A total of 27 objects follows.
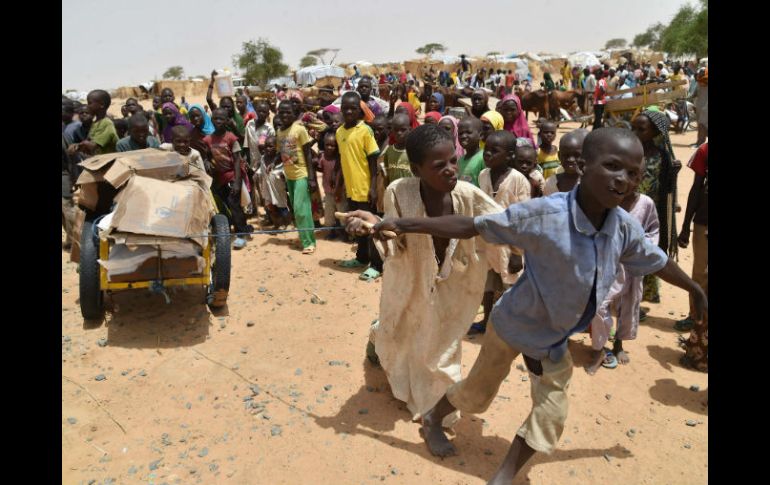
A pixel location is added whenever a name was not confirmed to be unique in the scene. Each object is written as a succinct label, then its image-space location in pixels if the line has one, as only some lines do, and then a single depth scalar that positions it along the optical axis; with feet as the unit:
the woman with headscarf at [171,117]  24.01
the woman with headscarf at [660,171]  13.79
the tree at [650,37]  228.02
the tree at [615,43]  285.43
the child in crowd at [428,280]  9.27
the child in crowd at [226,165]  21.75
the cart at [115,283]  14.33
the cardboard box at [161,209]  13.17
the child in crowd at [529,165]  15.07
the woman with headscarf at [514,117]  20.61
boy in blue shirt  6.72
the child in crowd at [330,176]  21.57
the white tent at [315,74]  113.09
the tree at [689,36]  96.22
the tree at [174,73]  195.62
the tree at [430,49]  230.34
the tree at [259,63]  113.29
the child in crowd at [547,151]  17.90
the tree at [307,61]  183.01
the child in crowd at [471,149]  15.17
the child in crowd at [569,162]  12.90
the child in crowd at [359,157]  19.07
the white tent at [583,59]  122.62
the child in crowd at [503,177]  13.47
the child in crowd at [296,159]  21.03
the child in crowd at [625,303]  12.21
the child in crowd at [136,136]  18.28
